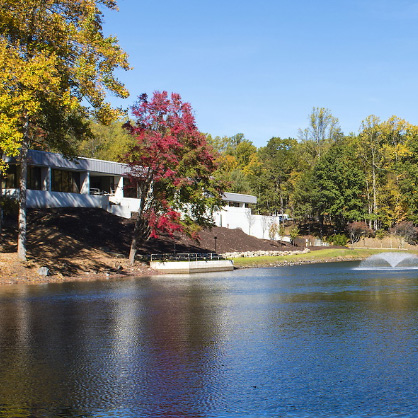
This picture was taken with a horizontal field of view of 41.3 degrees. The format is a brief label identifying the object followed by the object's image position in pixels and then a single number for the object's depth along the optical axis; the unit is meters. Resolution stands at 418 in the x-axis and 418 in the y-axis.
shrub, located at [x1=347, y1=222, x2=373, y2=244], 81.88
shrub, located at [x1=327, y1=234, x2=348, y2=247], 81.81
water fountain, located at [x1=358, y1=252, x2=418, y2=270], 50.14
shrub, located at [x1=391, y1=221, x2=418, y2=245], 79.19
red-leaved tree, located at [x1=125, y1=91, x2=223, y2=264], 39.91
